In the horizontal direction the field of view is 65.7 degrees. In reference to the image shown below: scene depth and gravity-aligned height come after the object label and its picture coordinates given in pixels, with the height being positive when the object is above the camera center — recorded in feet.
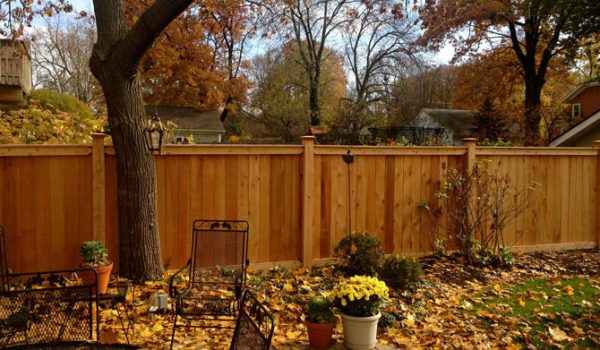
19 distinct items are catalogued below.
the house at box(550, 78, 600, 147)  44.16 +1.84
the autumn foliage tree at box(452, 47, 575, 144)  69.87 +10.12
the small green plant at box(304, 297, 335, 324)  11.25 -3.91
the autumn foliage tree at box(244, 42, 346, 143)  80.89 +10.54
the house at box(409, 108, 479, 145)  83.46 +5.79
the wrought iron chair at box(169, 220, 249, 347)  14.67 -3.50
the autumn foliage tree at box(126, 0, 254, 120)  64.03 +12.07
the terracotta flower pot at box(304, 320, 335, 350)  11.11 -4.36
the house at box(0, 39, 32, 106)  30.83 +5.20
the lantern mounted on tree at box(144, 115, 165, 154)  15.26 +0.60
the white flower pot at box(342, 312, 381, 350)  11.03 -4.27
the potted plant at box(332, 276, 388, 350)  11.02 -3.81
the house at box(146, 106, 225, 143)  67.16 +4.71
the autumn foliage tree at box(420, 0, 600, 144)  59.04 +16.76
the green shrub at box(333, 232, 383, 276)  16.62 -3.68
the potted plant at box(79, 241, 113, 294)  13.97 -3.36
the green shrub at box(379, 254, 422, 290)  15.43 -4.05
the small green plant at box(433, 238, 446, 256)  19.60 -3.99
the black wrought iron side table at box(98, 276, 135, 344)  11.13 -4.05
